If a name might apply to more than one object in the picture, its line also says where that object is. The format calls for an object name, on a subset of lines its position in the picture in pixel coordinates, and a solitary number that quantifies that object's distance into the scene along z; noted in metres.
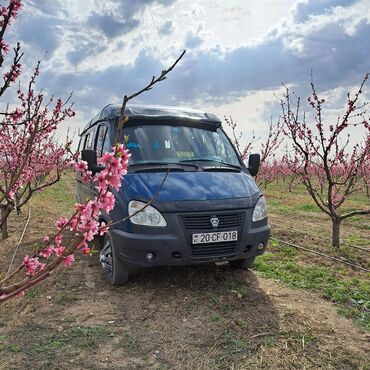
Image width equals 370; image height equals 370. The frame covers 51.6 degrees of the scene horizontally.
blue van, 4.37
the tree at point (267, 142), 13.95
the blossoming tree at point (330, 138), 6.95
